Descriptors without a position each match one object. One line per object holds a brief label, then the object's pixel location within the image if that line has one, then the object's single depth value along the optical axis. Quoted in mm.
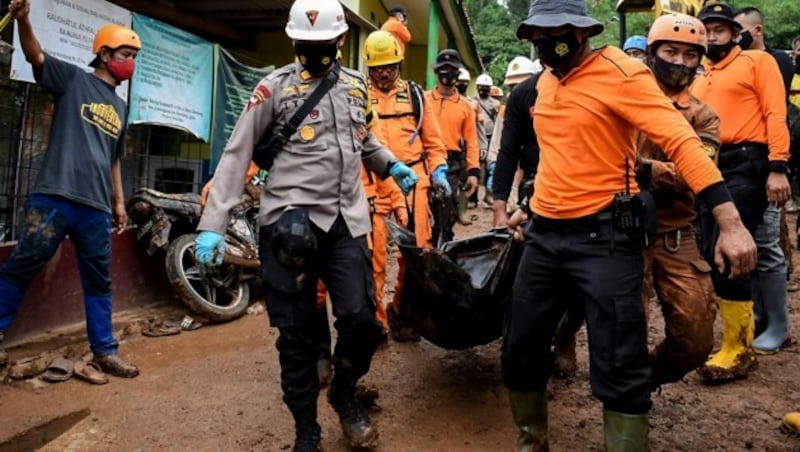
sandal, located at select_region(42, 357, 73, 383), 4168
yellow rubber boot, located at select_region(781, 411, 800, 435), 3294
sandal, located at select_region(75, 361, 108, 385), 4150
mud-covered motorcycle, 5414
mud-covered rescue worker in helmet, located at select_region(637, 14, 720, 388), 3078
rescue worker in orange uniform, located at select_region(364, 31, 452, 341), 4852
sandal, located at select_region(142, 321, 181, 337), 5215
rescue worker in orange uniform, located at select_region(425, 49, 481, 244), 6527
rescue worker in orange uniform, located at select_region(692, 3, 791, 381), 3938
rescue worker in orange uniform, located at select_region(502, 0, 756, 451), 2477
